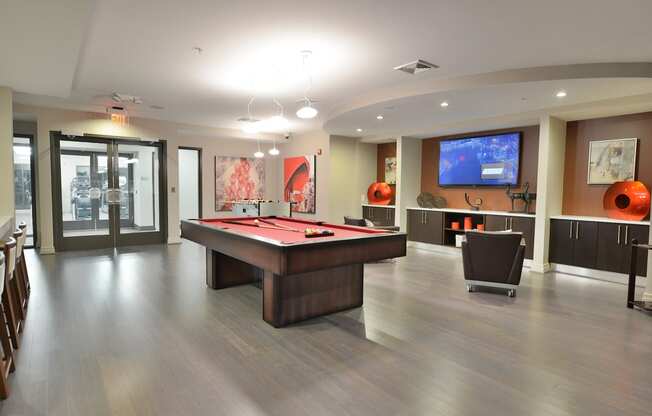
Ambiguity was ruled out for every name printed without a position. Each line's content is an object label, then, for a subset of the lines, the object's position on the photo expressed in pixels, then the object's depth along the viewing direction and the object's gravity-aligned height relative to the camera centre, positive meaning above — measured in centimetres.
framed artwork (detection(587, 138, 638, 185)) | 564 +47
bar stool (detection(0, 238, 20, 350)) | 272 -90
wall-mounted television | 700 +59
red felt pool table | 315 -66
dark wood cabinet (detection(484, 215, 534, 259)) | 634 -64
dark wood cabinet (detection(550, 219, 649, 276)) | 529 -82
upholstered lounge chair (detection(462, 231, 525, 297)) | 461 -90
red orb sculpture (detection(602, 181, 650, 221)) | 536 -14
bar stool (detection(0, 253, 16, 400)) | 249 -119
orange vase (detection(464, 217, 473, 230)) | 722 -67
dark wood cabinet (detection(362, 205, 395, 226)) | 881 -65
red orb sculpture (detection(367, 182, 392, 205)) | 910 -13
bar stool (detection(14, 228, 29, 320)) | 351 -99
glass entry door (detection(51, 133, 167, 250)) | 728 -16
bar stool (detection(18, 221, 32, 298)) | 426 -114
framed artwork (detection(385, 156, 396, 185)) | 931 +46
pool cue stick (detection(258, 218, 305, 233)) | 434 -50
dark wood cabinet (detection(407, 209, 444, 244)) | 777 -82
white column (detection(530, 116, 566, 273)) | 594 +16
